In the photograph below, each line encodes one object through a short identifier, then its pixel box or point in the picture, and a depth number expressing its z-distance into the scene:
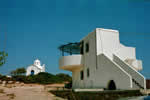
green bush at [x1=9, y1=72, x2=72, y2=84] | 49.59
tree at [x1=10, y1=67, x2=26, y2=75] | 60.50
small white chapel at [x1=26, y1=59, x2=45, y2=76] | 60.22
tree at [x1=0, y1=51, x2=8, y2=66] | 16.12
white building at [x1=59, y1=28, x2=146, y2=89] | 15.62
